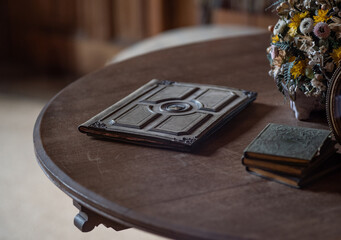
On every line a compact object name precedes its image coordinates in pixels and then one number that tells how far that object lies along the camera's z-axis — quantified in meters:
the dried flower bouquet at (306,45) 1.12
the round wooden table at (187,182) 0.85
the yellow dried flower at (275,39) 1.19
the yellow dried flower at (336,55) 1.12
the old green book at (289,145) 0.96
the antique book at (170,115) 1.12
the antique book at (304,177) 0.95
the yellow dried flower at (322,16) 1.12
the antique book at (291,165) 0.95
